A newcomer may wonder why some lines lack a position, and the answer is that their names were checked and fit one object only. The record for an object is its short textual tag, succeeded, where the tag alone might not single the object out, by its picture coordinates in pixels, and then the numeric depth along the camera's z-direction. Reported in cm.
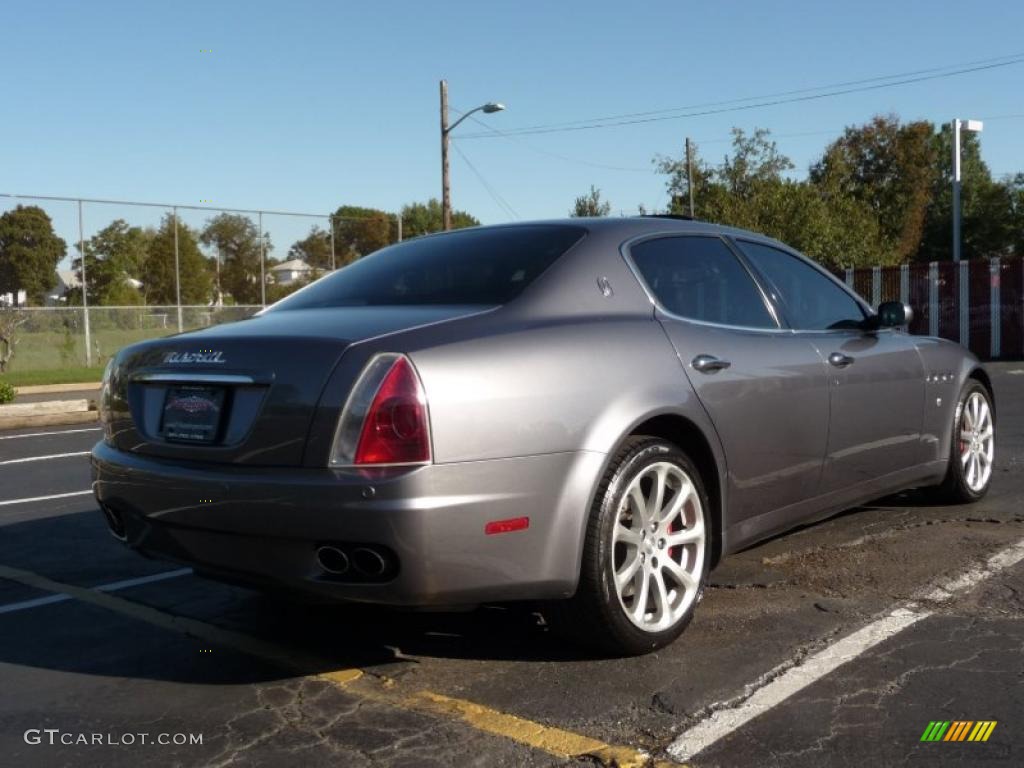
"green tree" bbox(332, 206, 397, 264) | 3350
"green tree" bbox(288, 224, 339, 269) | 3278
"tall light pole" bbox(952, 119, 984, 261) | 2927
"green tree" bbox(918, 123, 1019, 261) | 5728
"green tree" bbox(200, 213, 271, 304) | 3050
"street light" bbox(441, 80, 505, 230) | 2730
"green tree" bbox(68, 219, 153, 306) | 2734
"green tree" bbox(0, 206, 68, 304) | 2523
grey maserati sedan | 299
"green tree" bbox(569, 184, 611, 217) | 4456
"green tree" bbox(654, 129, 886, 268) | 3738
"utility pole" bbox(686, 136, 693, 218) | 4057
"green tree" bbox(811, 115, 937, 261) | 4953
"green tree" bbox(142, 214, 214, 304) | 2941
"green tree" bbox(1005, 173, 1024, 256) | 5719
